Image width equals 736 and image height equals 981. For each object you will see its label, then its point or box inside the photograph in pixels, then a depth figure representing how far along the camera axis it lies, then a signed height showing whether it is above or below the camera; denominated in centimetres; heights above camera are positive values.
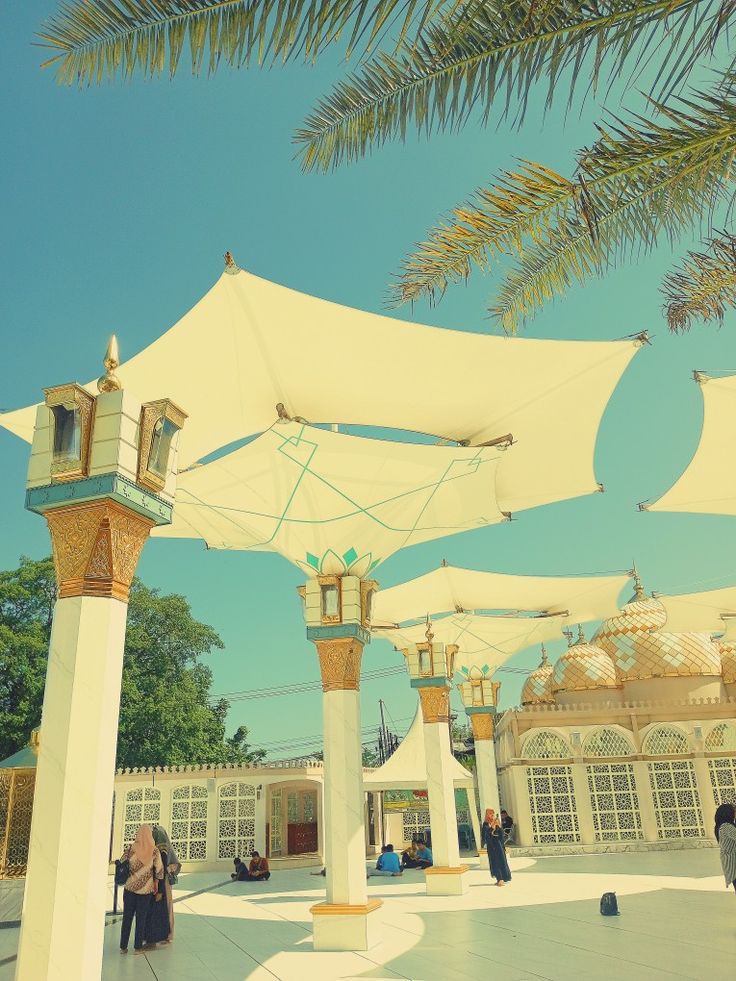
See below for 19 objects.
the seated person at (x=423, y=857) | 1459 -105
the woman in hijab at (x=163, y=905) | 729 -86
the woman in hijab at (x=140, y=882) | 700 -61
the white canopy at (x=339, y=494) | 775 +309
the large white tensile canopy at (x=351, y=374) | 661 +377
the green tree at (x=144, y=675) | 2130 +383
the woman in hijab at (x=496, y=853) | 1141 -80
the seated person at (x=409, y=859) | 1466 -107
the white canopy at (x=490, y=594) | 1459 +370
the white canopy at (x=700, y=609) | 1702 +370
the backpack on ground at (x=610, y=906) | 814 -114
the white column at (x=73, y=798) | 358 +6
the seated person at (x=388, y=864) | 1334 -104
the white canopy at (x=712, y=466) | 927 +412
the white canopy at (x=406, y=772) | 1666 +52
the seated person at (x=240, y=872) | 1426 -114
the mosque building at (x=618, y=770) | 1692 +40
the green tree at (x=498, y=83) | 335 +322
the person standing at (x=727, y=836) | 671 -41
